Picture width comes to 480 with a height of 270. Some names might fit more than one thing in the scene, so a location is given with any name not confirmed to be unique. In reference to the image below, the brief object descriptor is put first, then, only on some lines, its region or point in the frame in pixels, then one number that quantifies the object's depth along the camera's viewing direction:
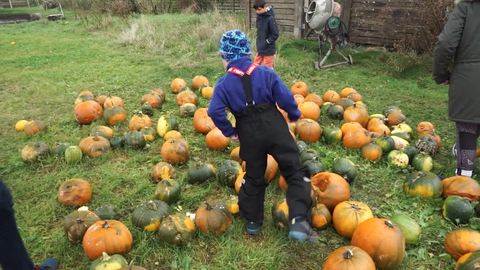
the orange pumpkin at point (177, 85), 7.70
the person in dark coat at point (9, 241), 2.40
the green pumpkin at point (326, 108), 6.12
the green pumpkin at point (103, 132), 5.26
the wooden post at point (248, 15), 14.45
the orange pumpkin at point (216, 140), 5.05
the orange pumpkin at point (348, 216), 3.30
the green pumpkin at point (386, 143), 4.80
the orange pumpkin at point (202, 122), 5.64
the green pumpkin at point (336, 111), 5.93
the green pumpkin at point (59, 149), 4.89
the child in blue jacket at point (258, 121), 3.17
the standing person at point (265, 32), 8.07
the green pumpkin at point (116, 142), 5.16
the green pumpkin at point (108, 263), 2.78
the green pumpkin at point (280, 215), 3.40
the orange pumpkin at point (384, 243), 2.88
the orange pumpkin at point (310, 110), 5.74
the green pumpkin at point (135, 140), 5.18
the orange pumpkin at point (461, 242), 2.94
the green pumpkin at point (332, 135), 5.18
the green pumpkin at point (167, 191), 3.86
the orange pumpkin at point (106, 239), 3.04
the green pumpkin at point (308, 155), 4.27
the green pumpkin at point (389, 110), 5.90
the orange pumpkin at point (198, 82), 7.77
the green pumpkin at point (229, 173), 4.14
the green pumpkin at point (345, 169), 4.16
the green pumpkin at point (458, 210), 3.44
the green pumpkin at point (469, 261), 2.64
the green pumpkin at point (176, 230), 3.22
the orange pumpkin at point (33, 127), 5.67
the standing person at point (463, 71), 3.78
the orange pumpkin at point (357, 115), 5.52
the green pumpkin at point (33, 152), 4.77
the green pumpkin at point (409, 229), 3.23
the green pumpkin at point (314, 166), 4.07
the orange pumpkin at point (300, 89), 6.77
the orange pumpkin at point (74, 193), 3.87
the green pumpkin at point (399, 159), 4.55
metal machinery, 9.48
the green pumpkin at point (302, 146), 4.56
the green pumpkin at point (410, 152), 4.65
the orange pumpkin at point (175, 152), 4.71
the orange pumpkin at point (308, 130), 5.18
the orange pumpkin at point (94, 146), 4.93
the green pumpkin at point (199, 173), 4.29
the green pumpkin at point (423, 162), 4.45
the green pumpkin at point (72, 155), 4.76
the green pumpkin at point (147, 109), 6.36
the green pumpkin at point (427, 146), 4.77
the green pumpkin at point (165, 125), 5.54
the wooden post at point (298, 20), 12.48
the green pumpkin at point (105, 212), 3.58
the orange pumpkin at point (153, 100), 6.74
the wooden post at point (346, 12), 10.95
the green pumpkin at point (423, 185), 3.80
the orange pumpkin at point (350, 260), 2.68
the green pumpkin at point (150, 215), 3.40
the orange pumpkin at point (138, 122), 5.60
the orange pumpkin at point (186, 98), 6.73
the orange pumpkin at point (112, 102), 6.29
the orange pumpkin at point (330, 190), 3.60
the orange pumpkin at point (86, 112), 6.00
